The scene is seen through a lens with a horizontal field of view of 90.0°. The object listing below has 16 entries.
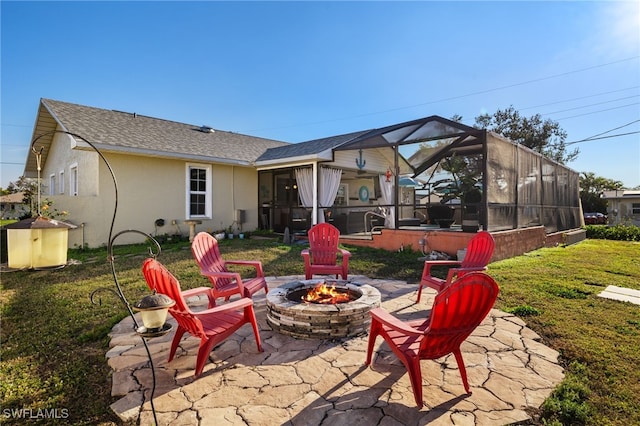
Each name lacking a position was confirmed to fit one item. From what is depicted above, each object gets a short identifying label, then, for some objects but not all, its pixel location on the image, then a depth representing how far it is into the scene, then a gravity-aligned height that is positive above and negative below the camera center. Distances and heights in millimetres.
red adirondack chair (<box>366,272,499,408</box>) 1968 -708
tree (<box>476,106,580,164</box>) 26391 +6662
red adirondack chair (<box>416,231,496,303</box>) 3842 -617
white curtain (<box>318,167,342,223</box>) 10625 +947
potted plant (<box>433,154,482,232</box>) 7434 +718
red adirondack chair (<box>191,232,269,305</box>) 3812 -688
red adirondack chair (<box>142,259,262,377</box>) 2338 -790
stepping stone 4277 -1166
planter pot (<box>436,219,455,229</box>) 8513 -234
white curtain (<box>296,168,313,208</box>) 10859 +1019
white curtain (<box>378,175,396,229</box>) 11345 +658
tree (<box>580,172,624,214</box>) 26953 +2201
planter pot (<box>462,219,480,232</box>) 7246 -274
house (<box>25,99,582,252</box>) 8164 +1191
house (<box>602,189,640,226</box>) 26125 +681
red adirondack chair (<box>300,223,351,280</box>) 5281 -485
